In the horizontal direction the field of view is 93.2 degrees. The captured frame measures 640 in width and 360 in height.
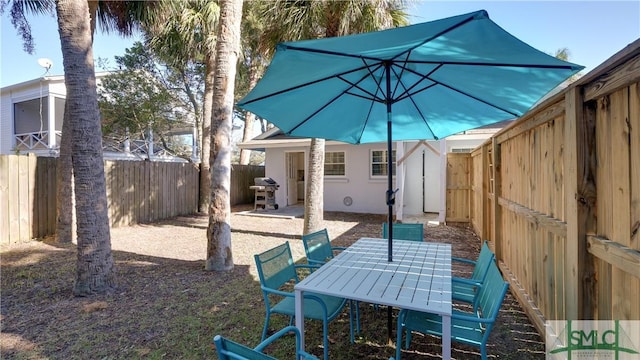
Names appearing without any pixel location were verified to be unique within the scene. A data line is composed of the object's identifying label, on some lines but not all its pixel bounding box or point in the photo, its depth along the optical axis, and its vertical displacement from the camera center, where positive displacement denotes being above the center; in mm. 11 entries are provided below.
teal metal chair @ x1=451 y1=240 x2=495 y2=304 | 2654 -911
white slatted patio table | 1986 -793
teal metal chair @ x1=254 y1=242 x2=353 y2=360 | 2527 -962
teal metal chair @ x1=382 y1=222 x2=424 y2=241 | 4125 -707
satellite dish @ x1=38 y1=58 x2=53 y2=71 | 12288 +4870
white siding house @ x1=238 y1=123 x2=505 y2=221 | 9586 +322
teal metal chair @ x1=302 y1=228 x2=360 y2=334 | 3141 -804
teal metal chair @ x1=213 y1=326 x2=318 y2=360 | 1233 -707
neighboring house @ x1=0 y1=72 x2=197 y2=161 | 12844 +3019
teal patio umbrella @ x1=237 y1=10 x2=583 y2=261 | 1990 +900
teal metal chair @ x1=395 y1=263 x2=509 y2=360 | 1933 -1124
